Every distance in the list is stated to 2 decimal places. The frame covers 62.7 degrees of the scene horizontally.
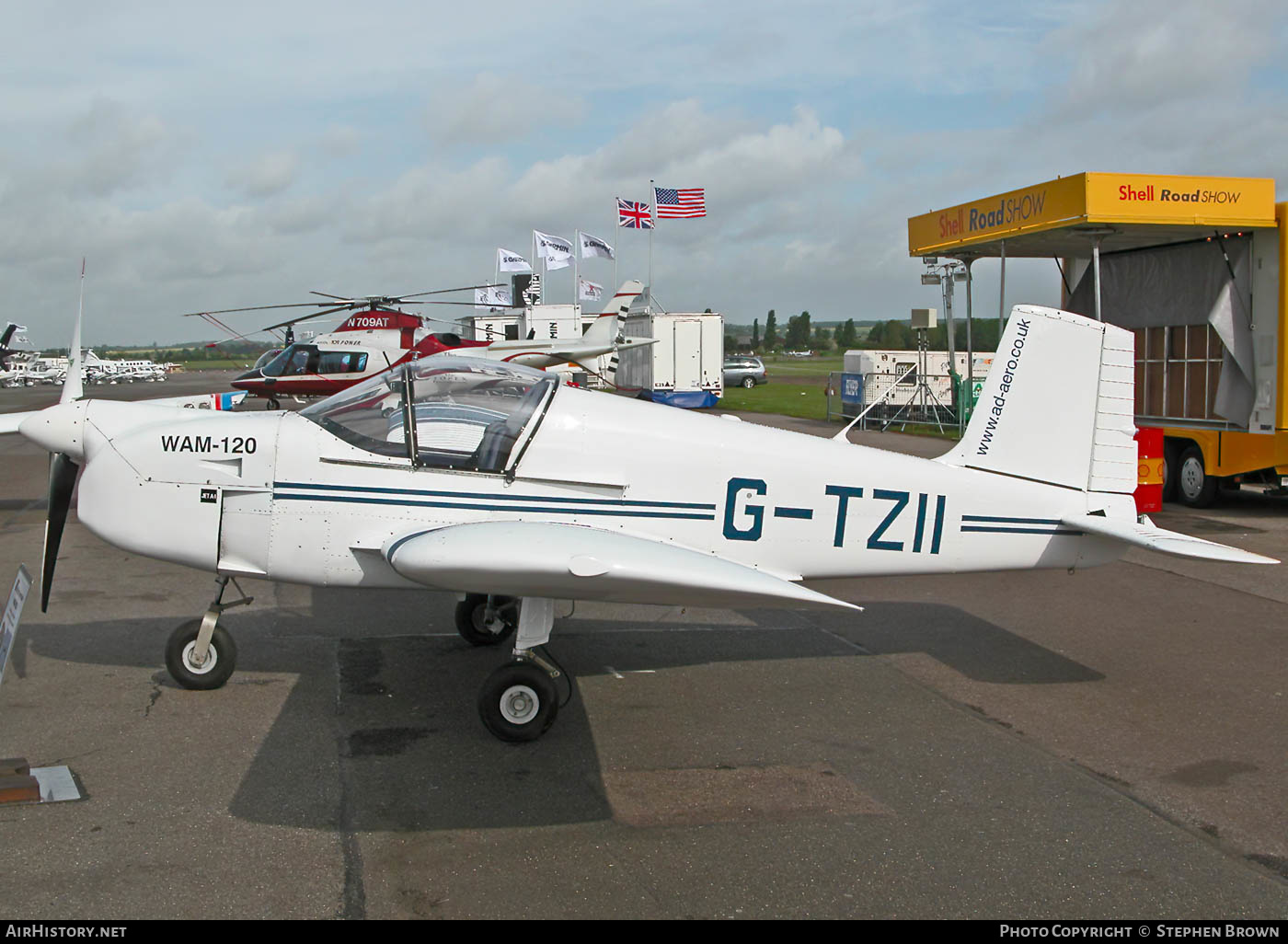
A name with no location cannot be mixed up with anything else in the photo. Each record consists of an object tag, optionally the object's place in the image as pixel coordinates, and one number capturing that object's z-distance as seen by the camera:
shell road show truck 12.06
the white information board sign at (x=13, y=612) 4.86
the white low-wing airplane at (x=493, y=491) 5.69
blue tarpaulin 33.75
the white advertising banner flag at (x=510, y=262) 55.34
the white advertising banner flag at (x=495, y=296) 53.94
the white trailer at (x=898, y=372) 27.06
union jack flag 41.00
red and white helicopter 24.39
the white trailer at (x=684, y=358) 33.88
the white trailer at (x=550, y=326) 40.91
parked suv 52.34
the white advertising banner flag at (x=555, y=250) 49.62
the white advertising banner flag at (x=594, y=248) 48.44
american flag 35.50
